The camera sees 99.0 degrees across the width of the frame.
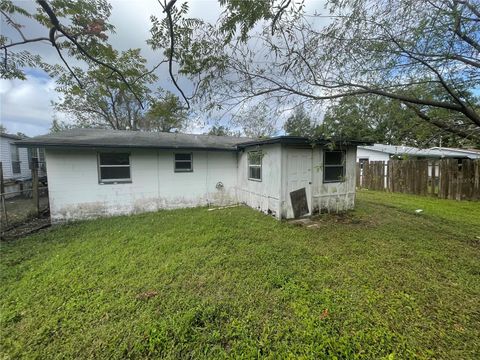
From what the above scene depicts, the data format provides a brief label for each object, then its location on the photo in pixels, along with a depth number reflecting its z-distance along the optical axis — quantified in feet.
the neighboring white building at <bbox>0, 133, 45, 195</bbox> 35.44
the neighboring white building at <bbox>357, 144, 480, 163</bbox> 45.31
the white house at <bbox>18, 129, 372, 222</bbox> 21.43
